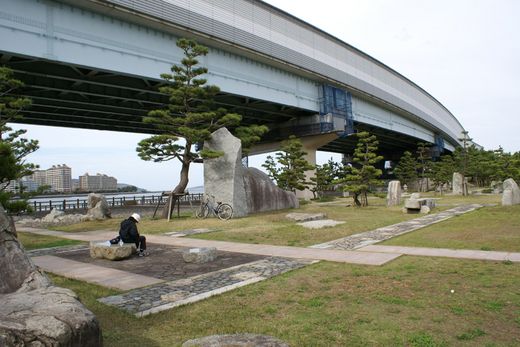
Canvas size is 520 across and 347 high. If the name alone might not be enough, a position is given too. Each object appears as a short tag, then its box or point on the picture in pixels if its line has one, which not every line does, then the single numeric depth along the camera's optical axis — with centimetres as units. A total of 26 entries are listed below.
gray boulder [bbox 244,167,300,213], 2173
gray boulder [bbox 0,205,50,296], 457
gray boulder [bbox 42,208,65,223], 2212
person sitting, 1002
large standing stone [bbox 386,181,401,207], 2612
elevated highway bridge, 1914
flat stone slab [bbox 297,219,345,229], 1477
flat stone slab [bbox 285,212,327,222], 1694
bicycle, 1922
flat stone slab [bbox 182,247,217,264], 891
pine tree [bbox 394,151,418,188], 4995
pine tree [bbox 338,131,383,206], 2488
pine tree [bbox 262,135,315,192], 3181
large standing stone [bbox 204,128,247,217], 1973
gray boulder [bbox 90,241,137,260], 952
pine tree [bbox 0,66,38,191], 880
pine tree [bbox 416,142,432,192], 4853
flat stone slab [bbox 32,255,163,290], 719
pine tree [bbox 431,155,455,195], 4275
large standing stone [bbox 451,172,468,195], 3779
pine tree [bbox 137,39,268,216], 1983
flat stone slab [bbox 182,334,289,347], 367
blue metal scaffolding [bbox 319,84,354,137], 3572
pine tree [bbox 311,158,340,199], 3841
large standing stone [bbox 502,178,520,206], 2039
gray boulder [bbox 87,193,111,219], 2308
